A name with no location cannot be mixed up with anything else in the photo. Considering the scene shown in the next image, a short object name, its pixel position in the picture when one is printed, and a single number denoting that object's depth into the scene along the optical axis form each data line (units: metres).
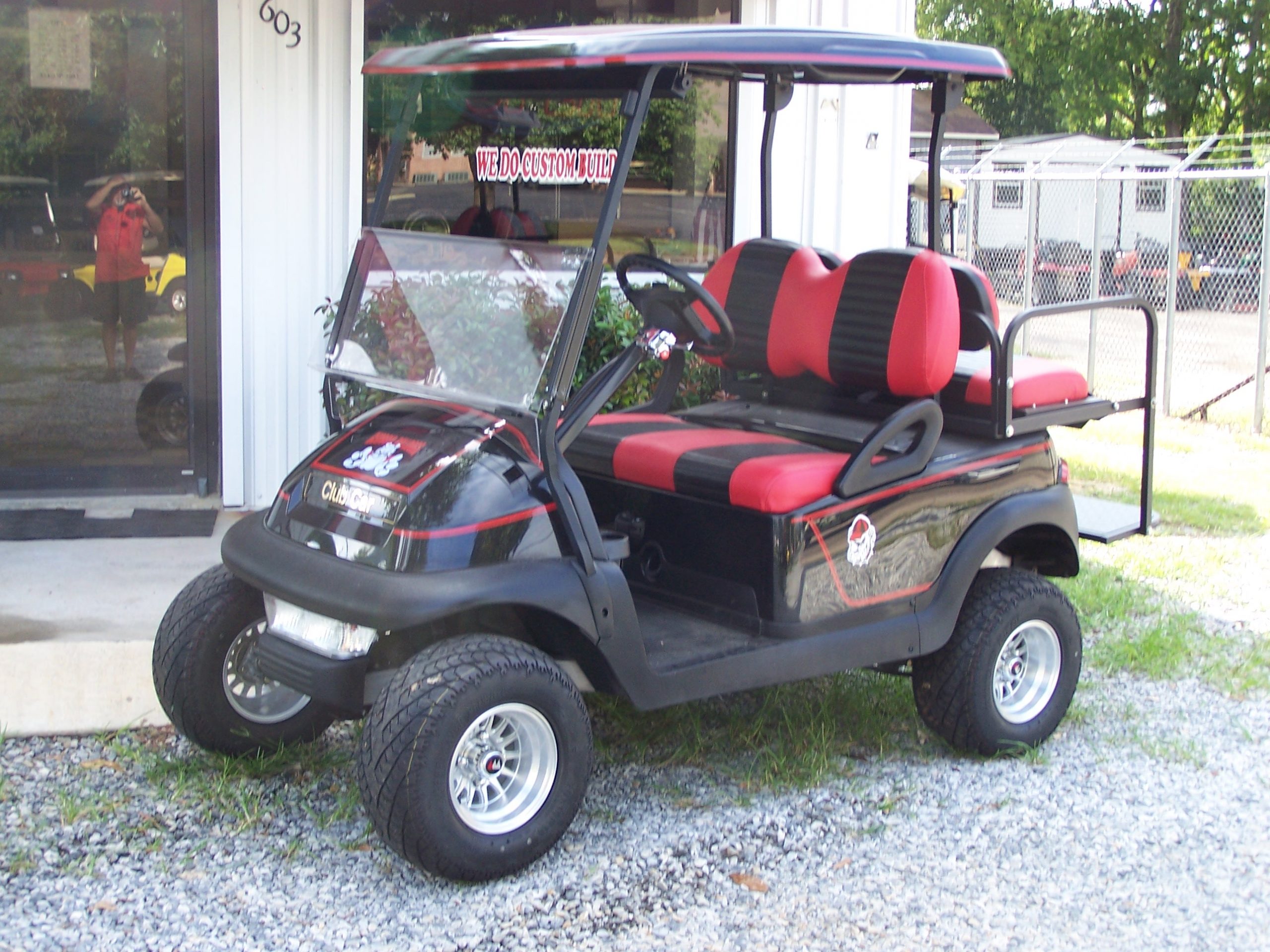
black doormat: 5.66
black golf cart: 3.27
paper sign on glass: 6.00
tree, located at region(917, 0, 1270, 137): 30.31
